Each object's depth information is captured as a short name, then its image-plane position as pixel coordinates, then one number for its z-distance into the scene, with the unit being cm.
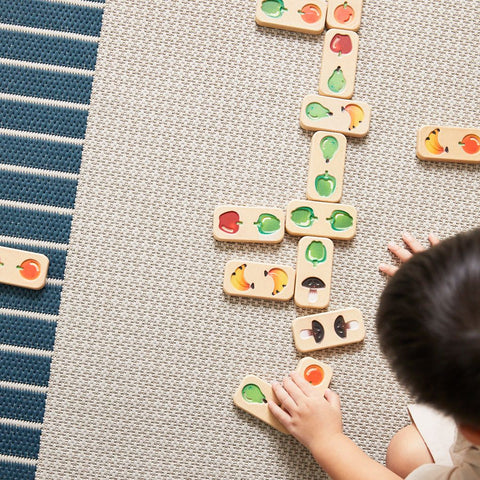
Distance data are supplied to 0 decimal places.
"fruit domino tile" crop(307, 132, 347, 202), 151
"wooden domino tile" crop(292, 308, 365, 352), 150
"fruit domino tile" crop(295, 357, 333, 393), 150
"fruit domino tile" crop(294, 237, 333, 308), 150
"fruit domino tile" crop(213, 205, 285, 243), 150
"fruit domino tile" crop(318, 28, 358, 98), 151
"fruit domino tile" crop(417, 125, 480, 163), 151
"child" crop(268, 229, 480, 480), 125
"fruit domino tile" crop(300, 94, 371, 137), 151
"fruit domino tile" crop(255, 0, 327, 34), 151
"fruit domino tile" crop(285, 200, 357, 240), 150
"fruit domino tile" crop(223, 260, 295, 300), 150
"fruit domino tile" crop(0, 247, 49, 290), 150
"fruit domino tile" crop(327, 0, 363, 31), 152
